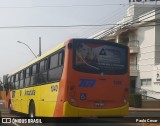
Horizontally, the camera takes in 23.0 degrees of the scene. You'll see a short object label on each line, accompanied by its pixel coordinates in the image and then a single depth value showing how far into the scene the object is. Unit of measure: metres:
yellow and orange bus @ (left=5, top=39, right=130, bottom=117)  14.34
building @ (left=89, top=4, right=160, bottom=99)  42.59
